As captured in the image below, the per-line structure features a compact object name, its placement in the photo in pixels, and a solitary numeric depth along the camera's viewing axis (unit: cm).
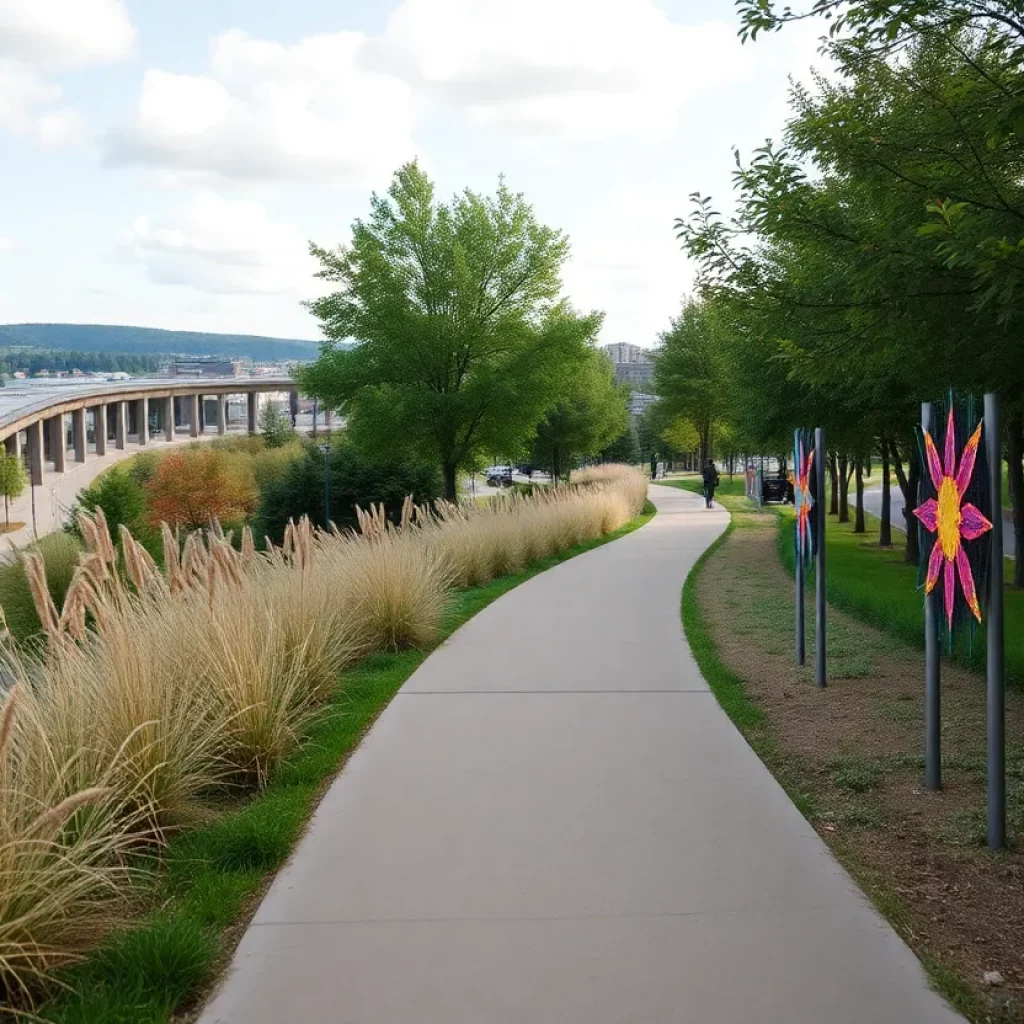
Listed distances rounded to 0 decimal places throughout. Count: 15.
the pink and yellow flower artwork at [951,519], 575
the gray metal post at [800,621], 1026
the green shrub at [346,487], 3631
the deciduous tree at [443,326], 2805
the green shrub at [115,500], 2719
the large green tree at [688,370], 4797
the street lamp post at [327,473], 3208
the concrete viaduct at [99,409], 7981
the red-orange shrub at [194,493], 4216
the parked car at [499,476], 7941
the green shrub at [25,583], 1573
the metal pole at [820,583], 930
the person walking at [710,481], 3991
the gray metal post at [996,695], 534
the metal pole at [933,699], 626
